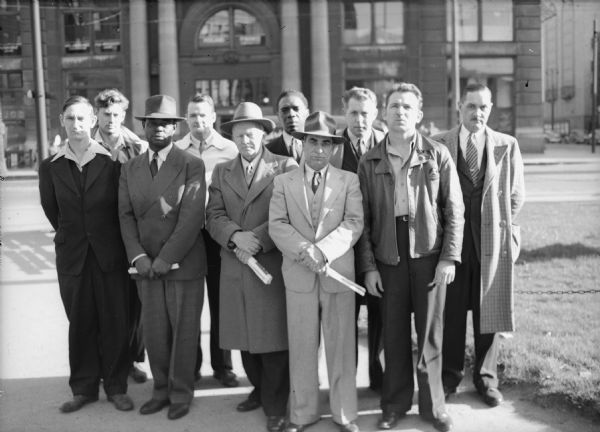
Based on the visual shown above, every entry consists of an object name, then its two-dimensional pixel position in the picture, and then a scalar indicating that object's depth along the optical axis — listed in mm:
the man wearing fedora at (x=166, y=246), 4758
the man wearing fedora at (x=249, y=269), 4602
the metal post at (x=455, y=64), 23942
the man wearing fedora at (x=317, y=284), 4426
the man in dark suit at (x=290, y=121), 5707
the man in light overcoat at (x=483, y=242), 4820
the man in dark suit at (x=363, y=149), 5191
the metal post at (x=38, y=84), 14766
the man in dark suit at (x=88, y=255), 4852
